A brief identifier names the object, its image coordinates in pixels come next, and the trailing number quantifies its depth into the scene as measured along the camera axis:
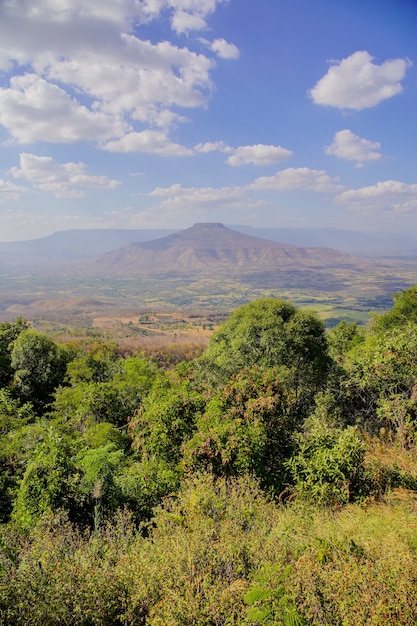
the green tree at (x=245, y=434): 7.81
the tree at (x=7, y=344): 19.87
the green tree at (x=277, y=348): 13.47
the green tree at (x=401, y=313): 18.61
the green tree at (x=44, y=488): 7.40
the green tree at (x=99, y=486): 7.89
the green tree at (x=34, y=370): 19.19
